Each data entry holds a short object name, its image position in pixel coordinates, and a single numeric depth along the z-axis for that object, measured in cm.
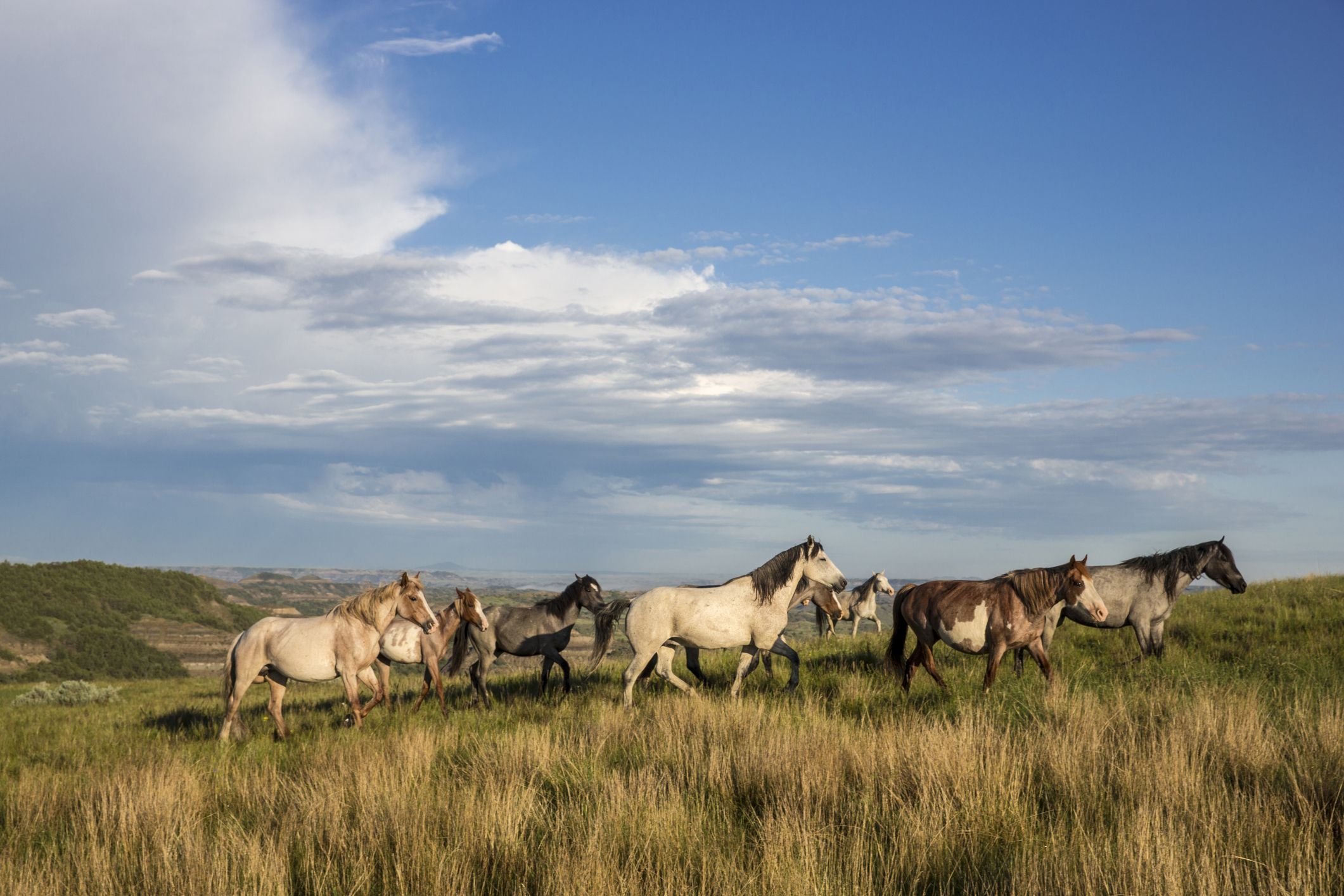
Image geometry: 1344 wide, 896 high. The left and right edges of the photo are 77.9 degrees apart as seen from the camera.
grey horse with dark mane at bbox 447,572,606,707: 1398
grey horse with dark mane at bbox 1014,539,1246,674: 1280
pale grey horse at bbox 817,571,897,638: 2678
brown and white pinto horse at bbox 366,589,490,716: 1313
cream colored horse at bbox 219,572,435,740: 1106
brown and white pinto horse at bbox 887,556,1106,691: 1039
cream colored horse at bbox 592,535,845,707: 1154
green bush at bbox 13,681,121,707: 2102
